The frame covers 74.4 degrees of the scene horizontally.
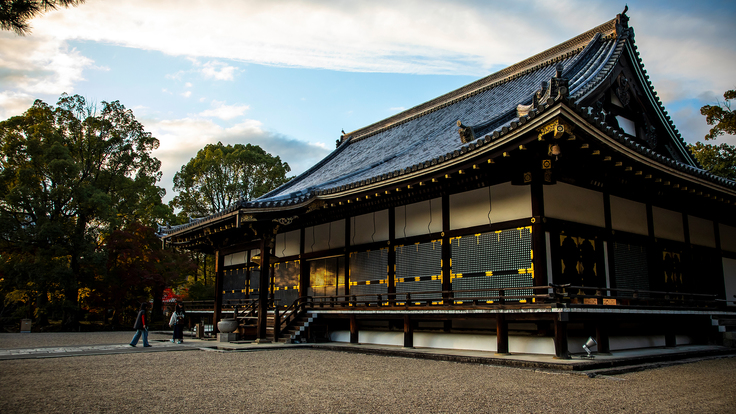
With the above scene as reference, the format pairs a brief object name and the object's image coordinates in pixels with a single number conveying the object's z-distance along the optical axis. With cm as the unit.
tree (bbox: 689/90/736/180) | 2028
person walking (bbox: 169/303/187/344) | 1634
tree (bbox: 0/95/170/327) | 2806
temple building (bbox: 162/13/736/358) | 1083
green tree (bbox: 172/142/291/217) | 4116
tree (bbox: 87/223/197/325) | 3023
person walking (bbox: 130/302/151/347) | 1400
